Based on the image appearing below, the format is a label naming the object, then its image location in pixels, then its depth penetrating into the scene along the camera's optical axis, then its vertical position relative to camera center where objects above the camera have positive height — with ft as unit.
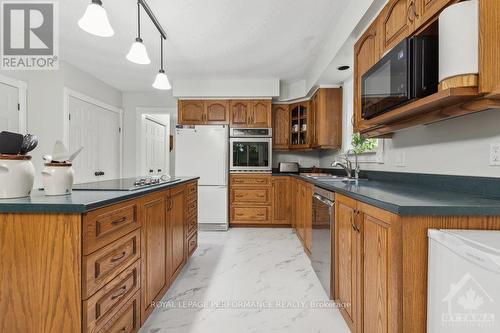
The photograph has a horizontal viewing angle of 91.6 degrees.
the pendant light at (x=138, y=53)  6.46 +2.94
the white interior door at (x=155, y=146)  16.57 +1.33
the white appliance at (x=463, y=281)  2.30 -1.24
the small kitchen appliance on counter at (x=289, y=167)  13.98 -0.16
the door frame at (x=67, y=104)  11.43 +3.30
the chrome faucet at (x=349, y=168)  7.69 -0.11
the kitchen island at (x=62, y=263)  3.22 -1.38
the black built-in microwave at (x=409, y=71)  3.98 +1.64
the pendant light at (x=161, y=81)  8.00 +2.72
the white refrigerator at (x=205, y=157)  12.97 +0.37
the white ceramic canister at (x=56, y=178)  3.95 -0.25
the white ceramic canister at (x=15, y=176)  3.52 -0.19
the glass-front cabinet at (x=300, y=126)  13.44 +2.22
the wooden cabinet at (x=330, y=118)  11.51 +2.21
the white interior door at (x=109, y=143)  14.16 +1.22
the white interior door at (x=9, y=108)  9.59 +2.22
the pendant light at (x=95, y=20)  5.03 +3.00
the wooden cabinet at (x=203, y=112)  13.76 +2.94
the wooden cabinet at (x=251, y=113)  13.66 +2.88
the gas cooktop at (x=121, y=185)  4.83 -0.50
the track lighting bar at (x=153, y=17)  7.04 +4.65
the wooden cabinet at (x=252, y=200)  13.29 -1.97
